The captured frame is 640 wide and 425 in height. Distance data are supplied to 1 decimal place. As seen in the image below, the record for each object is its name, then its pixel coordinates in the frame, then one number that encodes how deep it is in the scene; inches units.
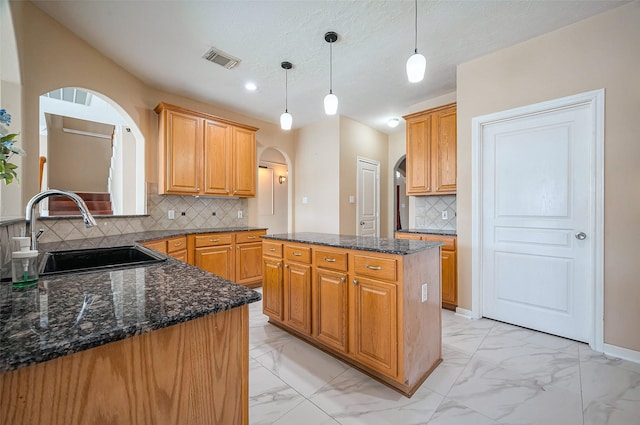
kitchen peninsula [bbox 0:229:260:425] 21.8
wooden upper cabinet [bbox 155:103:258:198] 135.3
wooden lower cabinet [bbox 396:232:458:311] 120.1
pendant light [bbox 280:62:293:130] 107.6
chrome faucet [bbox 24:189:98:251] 46.7
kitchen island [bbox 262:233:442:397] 68.2
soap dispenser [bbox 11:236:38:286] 36.9
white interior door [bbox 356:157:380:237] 195.0
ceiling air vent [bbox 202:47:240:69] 108.6
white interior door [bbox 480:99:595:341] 92.0
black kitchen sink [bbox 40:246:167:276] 63.0
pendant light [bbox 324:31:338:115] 91.3
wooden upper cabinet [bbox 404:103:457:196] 131.4
